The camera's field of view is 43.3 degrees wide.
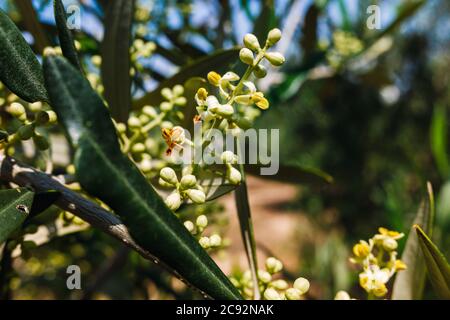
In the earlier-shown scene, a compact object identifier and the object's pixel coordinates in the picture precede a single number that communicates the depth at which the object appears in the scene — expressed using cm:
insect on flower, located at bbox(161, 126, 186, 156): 14
